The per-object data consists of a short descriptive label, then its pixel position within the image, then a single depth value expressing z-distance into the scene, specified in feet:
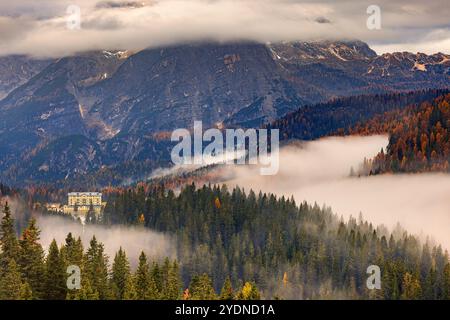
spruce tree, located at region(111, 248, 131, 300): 549.54
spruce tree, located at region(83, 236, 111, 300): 494.18
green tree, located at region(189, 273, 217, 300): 515.09
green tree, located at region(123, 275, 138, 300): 480.44
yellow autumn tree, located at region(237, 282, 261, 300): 511.81
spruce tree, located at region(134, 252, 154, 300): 508.12
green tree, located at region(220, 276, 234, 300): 506.85
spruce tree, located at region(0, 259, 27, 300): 432.66
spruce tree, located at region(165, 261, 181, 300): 540.23
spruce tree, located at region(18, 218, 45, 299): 473.96
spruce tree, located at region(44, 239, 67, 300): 474.90
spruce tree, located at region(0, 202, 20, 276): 481.05
